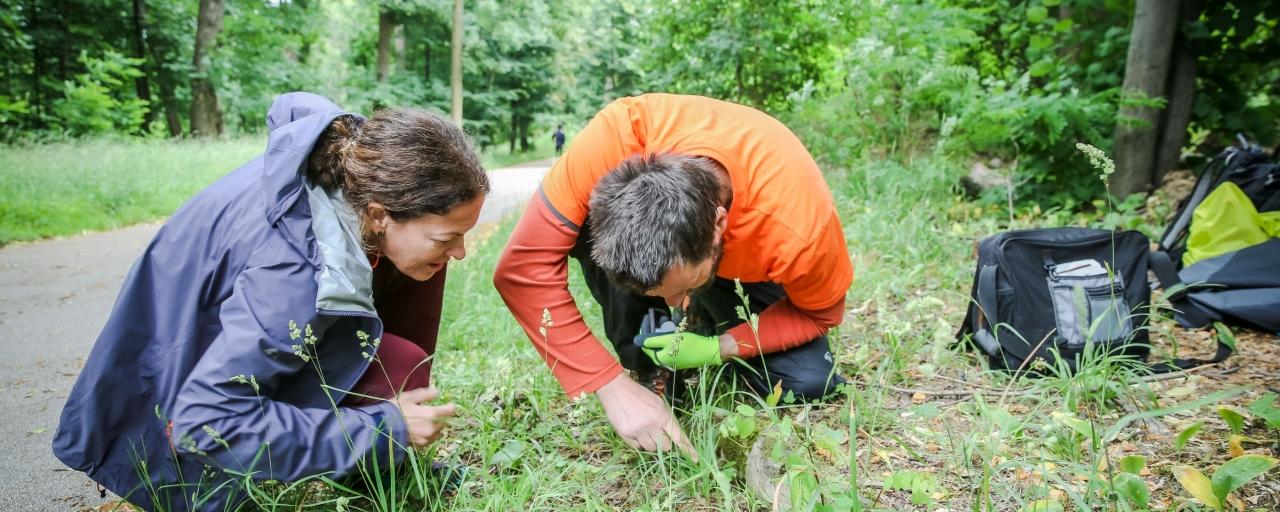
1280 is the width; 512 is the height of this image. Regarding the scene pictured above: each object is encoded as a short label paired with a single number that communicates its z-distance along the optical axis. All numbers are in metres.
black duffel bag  2.45
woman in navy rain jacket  1.38
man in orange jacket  1.68
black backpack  2.75
